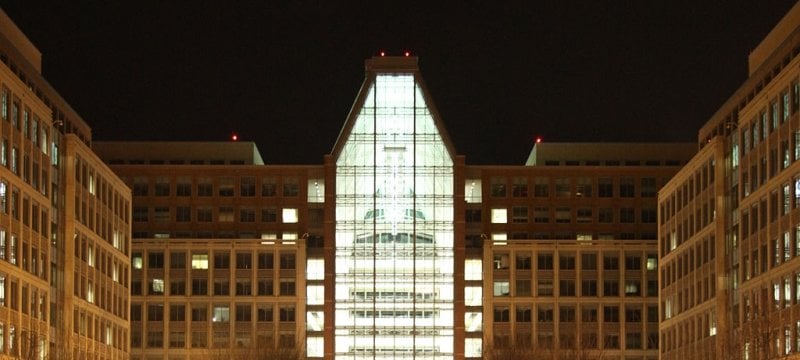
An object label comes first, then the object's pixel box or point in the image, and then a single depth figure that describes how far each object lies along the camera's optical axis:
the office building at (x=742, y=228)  120.19
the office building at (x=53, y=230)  124.81
